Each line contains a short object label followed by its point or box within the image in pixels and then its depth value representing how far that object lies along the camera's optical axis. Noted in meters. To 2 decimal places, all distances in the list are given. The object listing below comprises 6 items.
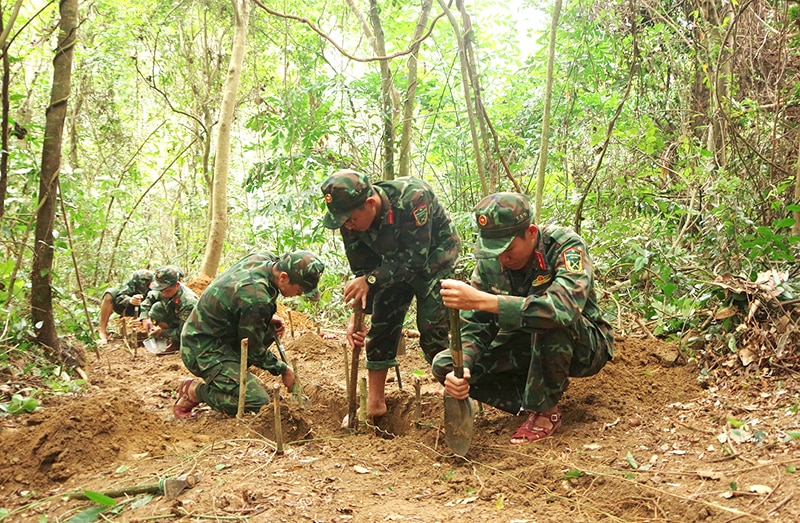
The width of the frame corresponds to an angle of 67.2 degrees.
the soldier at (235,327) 4.29
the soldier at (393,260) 3.81
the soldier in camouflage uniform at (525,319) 2.90
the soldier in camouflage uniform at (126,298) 7.54
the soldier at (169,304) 6.50
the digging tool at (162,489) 2.56
